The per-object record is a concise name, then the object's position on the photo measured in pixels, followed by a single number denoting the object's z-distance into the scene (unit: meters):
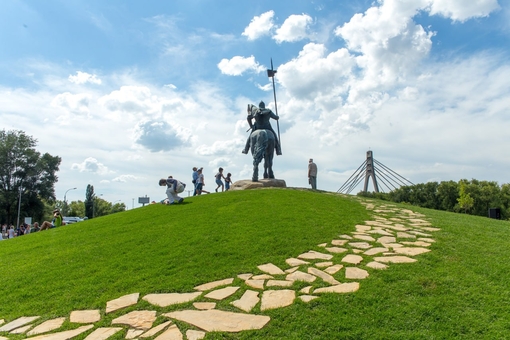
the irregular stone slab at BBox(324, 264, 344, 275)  5.22
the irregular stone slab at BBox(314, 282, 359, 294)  4.44
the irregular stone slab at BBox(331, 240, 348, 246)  6.82
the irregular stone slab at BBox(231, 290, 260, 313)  4.17
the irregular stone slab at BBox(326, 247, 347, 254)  6.28
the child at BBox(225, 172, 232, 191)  18.96
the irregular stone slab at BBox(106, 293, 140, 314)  4.50
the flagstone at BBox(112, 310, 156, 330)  3.95
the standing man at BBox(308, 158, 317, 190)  17.64
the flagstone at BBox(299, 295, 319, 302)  4.23
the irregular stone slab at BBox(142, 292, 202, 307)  4.48
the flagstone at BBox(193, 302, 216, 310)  4.23
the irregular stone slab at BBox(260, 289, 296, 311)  4.16
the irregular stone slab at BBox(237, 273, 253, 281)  5.16
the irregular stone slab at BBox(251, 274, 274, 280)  5.09
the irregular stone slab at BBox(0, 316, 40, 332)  4.39
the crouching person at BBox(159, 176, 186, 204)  12.95
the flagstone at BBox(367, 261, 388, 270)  5.23
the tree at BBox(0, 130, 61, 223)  40.81
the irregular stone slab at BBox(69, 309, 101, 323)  4.29
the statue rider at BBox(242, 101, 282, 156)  17.48
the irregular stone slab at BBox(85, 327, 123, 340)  3.77
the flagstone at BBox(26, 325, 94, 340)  3.88
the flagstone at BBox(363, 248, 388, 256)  6.09
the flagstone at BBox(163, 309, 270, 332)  3.68
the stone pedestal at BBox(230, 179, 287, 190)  16.30
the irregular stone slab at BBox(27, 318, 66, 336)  4.13
